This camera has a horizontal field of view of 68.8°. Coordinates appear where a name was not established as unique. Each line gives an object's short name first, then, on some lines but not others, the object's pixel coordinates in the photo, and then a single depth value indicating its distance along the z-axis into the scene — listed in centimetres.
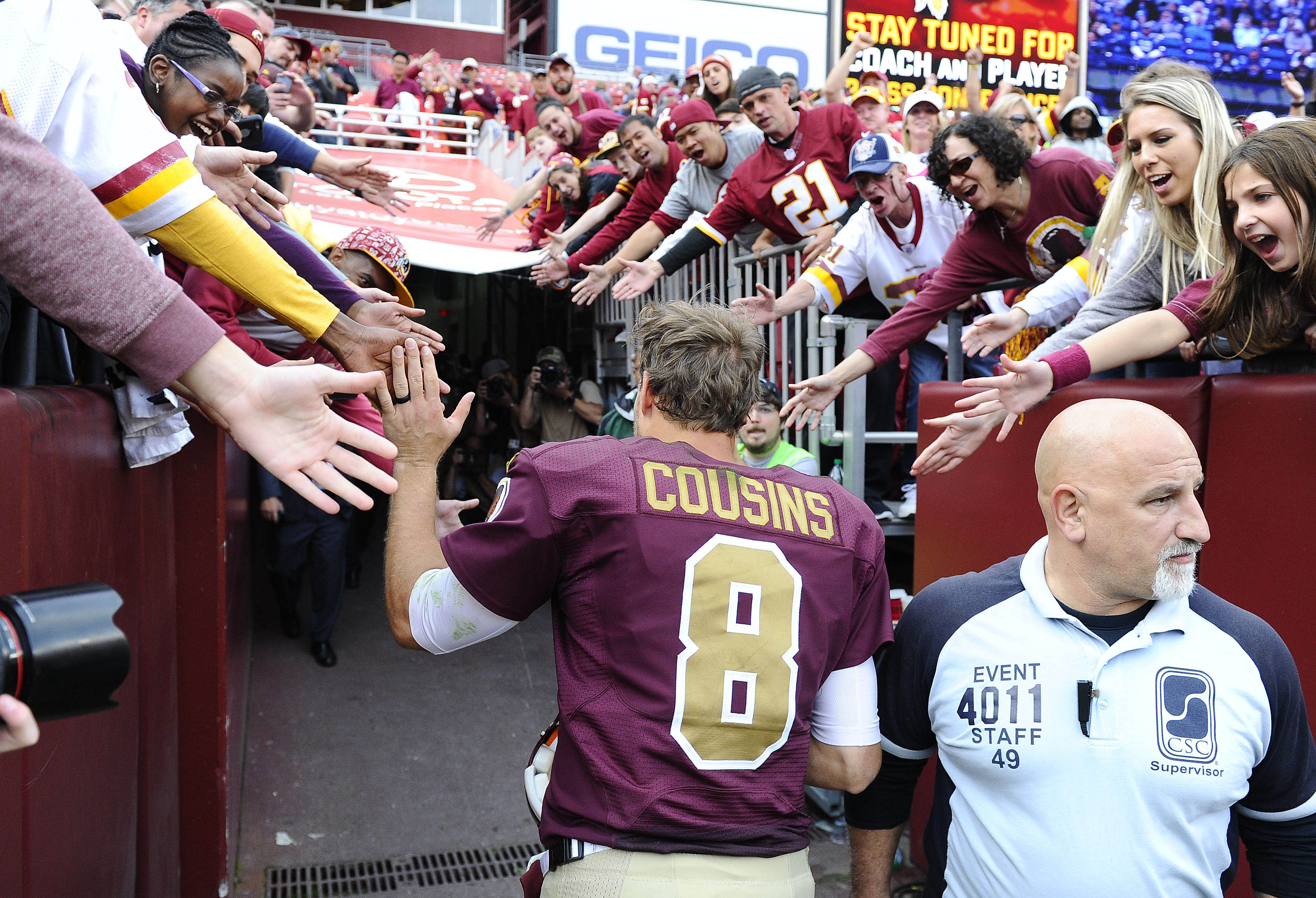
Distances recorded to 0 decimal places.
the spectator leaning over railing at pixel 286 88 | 504
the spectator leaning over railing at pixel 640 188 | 637
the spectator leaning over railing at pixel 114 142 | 117
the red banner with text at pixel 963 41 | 1817
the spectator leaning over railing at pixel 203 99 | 212
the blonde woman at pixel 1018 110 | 589
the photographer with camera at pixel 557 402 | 819
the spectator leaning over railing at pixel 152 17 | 281
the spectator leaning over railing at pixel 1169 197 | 256
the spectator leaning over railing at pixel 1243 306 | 203
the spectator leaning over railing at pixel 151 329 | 95
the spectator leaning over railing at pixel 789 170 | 502
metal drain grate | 368
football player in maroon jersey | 163
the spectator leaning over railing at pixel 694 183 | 573
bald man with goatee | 172
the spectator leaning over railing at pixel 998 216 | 357
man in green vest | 449
